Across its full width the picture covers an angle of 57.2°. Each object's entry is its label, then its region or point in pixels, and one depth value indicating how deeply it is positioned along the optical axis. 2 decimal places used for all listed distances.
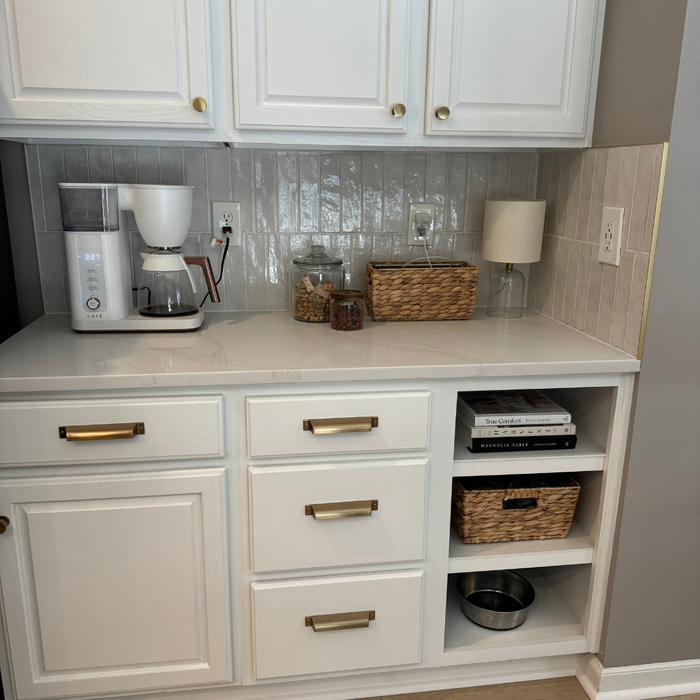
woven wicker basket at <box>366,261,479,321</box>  1.73
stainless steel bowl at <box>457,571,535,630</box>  1.81
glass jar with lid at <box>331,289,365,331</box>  1.62
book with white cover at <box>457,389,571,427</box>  1.54
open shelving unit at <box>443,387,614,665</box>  1.53
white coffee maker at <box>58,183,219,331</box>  1.52
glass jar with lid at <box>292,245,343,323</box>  1.73
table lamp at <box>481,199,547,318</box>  1.73
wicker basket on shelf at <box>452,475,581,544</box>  1.58
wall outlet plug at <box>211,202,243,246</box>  1.79
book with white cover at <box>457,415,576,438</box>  1.53
